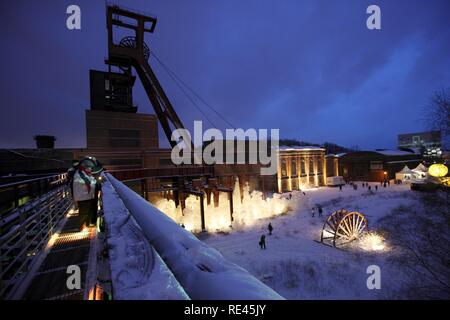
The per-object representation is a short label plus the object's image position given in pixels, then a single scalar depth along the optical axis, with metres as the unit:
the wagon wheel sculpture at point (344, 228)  18.33
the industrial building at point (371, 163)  41.84
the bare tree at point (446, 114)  9.99
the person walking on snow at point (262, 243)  16.64
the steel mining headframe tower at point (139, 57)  29.83
